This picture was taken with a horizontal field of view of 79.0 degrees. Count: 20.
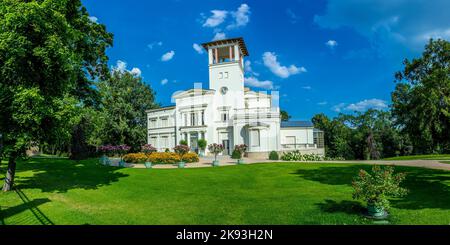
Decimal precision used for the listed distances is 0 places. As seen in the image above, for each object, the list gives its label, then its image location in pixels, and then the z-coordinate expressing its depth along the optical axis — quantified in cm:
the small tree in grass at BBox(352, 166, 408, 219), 746
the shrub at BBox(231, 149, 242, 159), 2660
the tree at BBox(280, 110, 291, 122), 7344
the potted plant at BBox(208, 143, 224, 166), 2442
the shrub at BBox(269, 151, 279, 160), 2819
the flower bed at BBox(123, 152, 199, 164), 2444
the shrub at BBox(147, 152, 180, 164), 2442
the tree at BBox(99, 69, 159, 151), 4056
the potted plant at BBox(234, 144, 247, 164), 2597
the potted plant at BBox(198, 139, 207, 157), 3625
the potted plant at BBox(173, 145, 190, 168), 2386
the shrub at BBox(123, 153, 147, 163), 2511
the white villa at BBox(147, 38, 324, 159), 3309
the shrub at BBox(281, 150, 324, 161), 2741
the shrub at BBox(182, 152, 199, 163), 2541
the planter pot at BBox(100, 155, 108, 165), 2438
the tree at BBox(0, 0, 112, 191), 984
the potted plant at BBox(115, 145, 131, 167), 2775
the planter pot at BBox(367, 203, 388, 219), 745
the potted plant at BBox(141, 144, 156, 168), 2525
